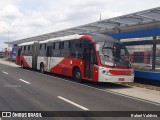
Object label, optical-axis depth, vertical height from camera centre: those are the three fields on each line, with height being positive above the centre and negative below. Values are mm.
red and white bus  10428 -211
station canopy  12112 +2463
